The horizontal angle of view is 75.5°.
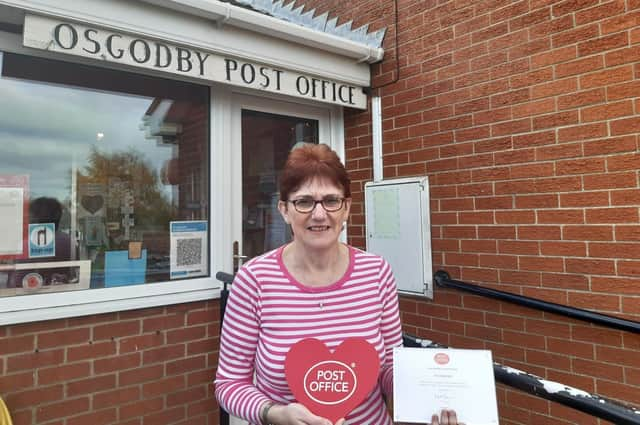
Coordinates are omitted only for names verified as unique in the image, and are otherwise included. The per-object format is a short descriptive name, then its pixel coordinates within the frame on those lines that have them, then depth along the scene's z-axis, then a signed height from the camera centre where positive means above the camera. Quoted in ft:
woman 4.23 -0.78
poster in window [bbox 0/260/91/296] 7.11 -0.77
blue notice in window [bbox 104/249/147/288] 8.08 -0.74
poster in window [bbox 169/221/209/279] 8.89 -0.41
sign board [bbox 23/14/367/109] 6.70 +3.26
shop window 7.32 +1.10
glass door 9.82 +1.66
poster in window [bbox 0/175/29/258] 7.13 +0.34
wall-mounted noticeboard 9.52 -0.08
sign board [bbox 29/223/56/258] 7.37 -0.11
